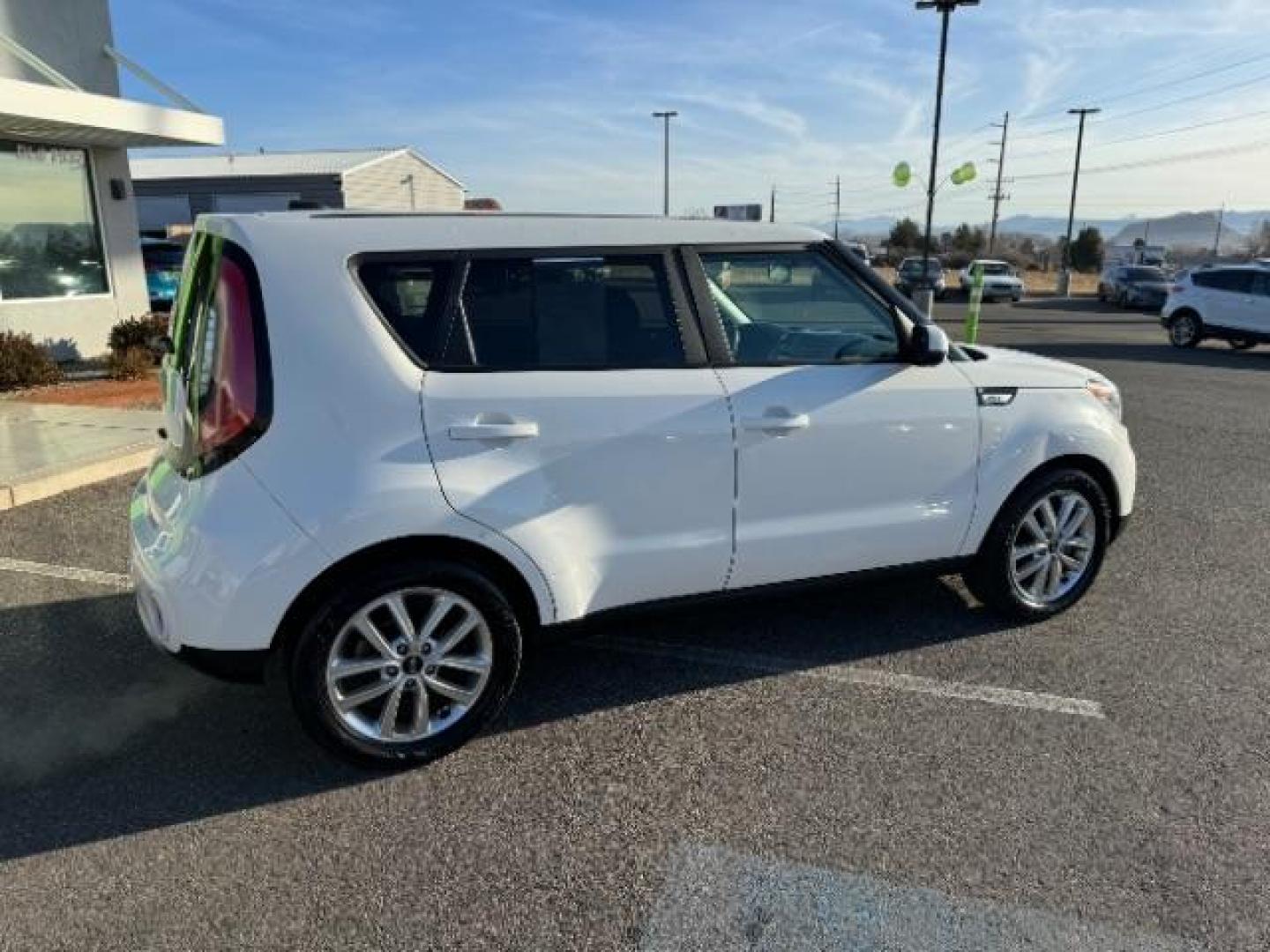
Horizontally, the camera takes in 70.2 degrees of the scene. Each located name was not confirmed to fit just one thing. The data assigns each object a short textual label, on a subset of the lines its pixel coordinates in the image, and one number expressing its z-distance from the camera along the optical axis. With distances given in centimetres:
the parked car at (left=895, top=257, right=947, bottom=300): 2644
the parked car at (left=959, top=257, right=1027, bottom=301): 3127
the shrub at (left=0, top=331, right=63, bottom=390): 884
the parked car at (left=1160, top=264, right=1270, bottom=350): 1658
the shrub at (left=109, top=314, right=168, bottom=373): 992
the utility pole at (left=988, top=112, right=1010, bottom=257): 5555
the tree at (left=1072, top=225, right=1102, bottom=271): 5516
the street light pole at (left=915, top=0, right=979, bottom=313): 2016
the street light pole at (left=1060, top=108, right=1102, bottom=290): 4447
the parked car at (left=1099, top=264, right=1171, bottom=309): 2856
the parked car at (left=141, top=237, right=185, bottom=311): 1727
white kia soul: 268
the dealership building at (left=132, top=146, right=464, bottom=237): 4019
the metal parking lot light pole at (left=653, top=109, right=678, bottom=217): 4962
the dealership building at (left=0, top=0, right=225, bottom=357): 995
